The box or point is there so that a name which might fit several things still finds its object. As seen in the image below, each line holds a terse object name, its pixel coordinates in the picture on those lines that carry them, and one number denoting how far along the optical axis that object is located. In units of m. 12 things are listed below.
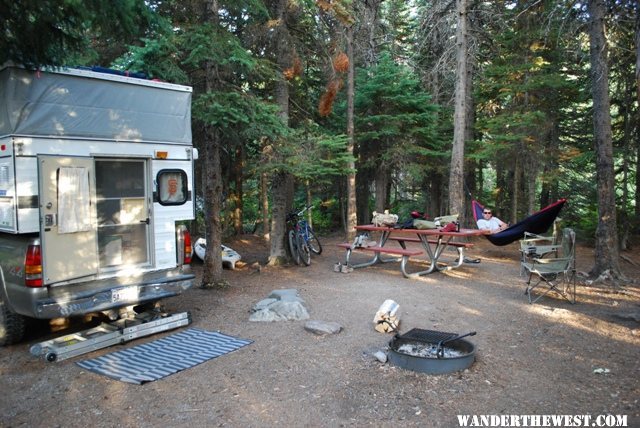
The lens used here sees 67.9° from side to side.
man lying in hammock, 8.95
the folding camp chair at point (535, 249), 6.96
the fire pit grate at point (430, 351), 3.95
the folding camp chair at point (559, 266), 6.27
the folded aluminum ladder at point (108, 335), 4.37
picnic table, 8.09
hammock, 7.80
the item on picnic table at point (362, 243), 9.11
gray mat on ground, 4.11
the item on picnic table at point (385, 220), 9.21
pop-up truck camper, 4.45
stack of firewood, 5.17
